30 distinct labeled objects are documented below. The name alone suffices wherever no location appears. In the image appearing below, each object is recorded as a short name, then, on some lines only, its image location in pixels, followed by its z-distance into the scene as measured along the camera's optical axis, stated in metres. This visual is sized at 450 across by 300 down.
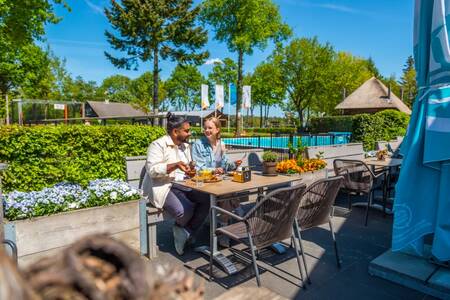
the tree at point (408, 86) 32.34
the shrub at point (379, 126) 12.20
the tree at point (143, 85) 46.13
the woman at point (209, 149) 4.14
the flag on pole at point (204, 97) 24.04
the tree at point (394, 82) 35.91
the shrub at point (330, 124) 20.31
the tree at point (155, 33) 17.30
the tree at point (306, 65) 28.06
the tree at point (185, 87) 49.19
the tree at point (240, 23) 20.31
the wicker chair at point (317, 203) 2.98
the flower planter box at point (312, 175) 5.12
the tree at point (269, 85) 28.96
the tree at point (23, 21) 9.61
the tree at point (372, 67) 43.04
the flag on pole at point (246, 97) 21.92
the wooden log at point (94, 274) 0.50
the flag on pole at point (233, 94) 23.89
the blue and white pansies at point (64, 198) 2.63
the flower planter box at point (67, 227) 2.58
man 3.38
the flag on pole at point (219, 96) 23.45
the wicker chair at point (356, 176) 4.64
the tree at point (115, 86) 63.88
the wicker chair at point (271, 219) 2.55
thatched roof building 25.25
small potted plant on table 4.05
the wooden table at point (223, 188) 3.03
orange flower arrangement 4.91
